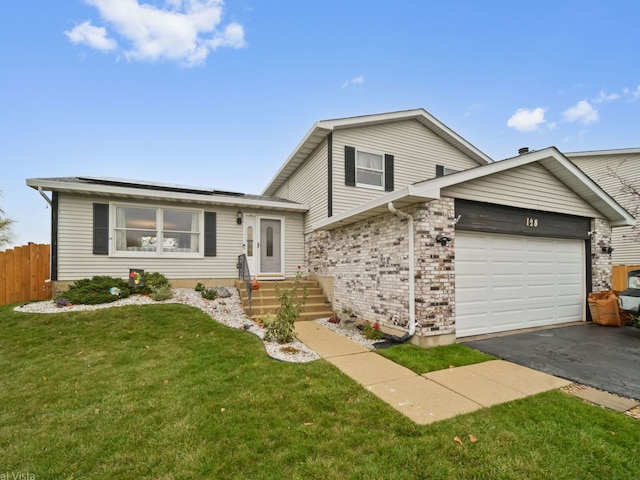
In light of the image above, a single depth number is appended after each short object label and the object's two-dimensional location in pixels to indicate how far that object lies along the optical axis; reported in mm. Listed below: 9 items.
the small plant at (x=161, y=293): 8008
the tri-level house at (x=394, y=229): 5812
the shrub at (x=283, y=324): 5727
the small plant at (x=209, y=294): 8474
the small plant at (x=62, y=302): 7504
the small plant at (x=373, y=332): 6176
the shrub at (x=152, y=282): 8469
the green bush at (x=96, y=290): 7652
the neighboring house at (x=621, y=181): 13500
